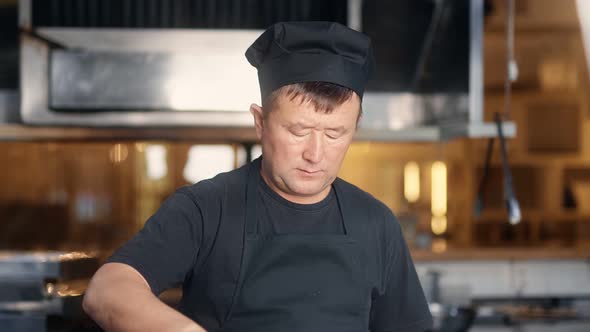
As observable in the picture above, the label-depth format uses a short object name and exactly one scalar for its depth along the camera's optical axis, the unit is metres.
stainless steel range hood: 2.80
